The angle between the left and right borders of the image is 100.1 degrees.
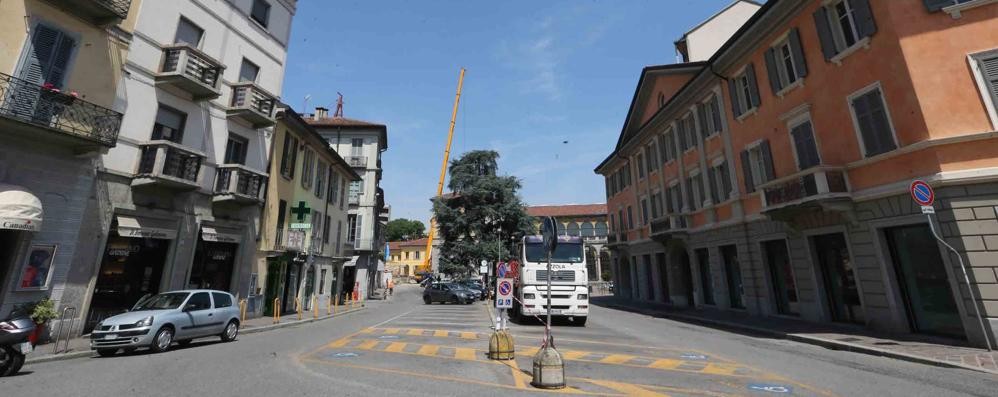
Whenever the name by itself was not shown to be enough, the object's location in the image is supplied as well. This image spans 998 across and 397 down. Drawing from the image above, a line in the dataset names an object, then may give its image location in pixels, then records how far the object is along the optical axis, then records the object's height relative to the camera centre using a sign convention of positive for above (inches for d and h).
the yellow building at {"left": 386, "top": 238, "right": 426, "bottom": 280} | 3602.4 +281.2
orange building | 405.7 +150.6
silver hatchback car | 384.2 -27.9
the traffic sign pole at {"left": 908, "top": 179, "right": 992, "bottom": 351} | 362.3 +76.1
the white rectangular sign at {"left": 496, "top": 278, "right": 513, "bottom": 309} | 380.5 -2.6
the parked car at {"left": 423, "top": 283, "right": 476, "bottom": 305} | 1251.2 -9.2
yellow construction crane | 2728.8 +731.1
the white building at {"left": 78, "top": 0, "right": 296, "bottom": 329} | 540.4 +191.4
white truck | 594.5 +12.0
